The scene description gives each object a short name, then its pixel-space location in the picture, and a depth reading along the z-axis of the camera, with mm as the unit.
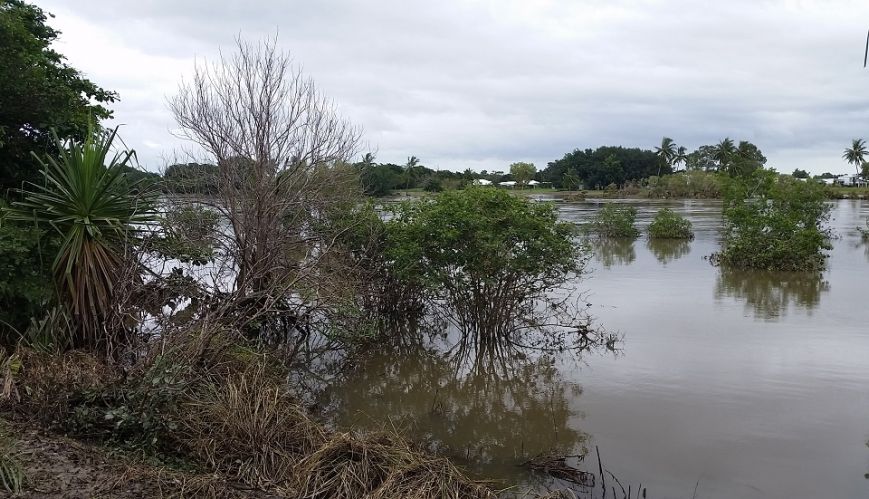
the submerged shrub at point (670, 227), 26391
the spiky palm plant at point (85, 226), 6996
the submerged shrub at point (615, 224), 26875
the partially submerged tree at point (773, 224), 17453
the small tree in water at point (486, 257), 9719
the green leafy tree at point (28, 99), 7770
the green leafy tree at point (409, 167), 43050
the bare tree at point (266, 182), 9609
